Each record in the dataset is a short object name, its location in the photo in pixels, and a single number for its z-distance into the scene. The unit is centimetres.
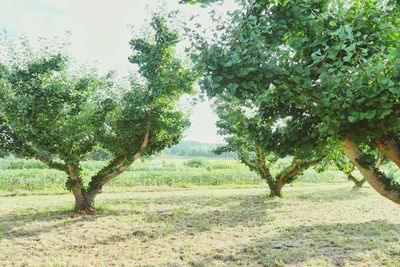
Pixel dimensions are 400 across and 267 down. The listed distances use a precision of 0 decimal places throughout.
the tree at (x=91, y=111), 1866
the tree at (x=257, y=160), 2758
